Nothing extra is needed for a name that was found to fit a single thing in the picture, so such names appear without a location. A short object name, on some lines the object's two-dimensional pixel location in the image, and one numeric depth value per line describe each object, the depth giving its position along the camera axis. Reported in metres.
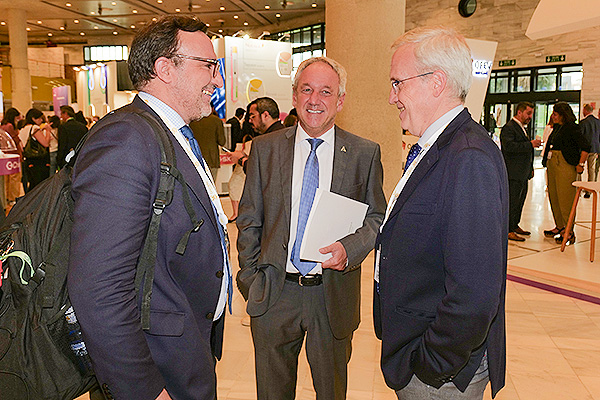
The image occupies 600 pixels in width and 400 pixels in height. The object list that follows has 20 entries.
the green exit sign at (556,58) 17.06
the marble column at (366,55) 6.42
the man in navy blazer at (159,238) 1.28
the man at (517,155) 7.55
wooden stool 6.38
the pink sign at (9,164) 6.03
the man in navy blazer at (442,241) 1.50
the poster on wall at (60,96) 22.60
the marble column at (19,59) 20.39
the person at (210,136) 9.61
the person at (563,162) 7.70
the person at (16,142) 10.21
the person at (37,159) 10.22
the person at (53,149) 10.42
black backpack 1.37
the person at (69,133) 9.57
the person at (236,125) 9.82
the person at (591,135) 11.47
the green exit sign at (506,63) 18.39
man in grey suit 2.41
